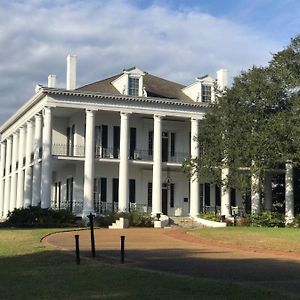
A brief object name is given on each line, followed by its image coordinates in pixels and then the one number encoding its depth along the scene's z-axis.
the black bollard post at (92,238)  12.00
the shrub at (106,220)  28.84
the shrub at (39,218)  26.78
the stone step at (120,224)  27.63
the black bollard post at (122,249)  11.30
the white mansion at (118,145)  31.66
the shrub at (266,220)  29.88
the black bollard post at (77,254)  11.28
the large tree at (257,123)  27.20
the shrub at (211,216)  31.08
